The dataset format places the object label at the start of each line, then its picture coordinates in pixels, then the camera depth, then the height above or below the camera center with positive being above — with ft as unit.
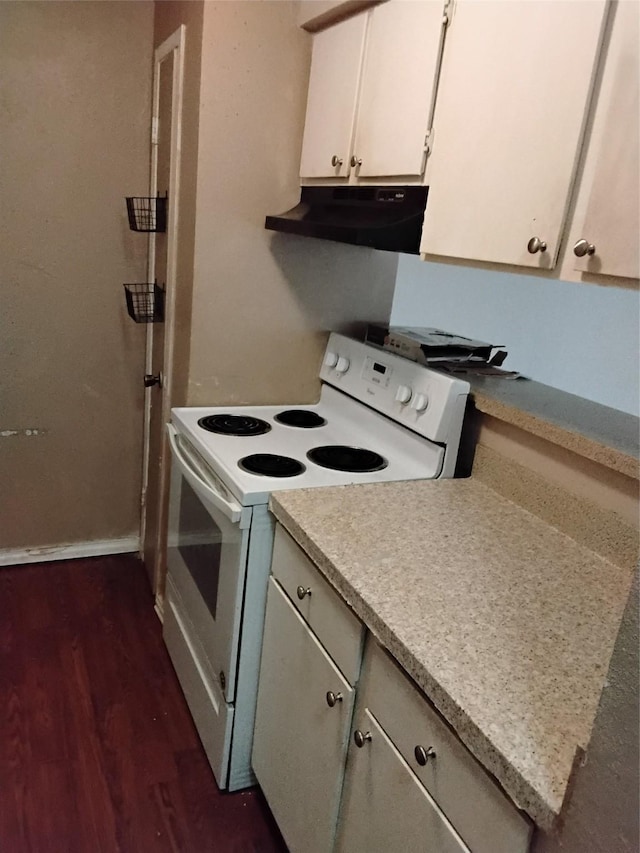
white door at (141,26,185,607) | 7.29 -0.75
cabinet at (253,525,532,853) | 3.17 -2.78
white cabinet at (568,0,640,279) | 3.44 +0.61
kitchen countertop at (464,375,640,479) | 4.65 -1.06
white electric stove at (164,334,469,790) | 5.47 -1.87
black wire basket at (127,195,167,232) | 8.00 +0.21
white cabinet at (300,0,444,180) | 5.09 +1.38
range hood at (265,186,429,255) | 5.20 +0.32
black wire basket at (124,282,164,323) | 8.38 -0.89
